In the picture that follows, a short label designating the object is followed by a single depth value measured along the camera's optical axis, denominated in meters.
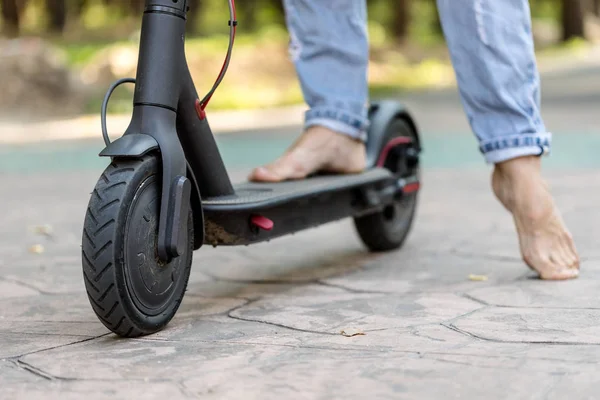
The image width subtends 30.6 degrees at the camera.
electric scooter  2.35
